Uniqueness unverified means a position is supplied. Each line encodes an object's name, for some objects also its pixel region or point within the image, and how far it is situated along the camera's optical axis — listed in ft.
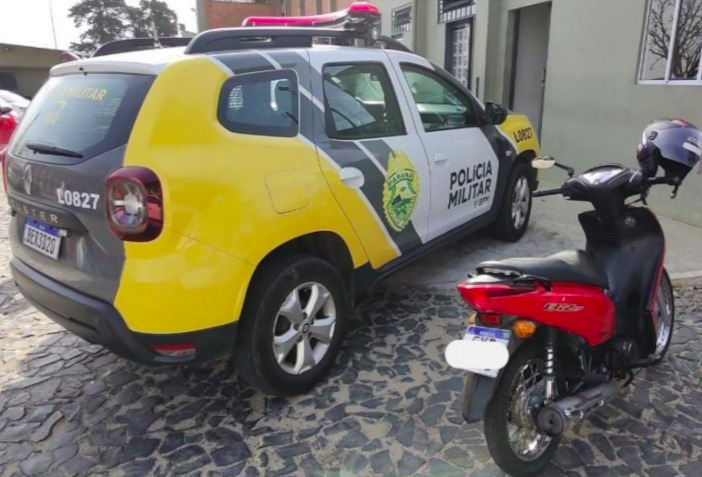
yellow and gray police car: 7.50
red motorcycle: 6.88
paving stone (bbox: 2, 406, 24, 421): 9.27
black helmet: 7.94
